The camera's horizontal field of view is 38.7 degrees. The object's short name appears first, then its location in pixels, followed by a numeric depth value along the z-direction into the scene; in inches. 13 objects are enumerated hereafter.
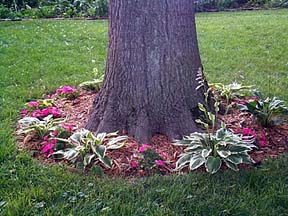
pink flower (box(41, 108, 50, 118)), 153.1
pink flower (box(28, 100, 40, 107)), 163.6
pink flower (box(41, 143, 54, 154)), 126.1
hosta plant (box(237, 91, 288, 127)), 142.3
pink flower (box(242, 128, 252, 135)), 134.7
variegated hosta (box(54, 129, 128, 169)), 116.8
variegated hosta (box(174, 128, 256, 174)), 113.3
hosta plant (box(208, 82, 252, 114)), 163.9
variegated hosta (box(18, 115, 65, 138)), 135.8
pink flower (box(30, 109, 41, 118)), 151.6
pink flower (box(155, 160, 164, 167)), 116.0
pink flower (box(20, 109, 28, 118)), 158.3
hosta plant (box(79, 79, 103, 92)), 179.2
